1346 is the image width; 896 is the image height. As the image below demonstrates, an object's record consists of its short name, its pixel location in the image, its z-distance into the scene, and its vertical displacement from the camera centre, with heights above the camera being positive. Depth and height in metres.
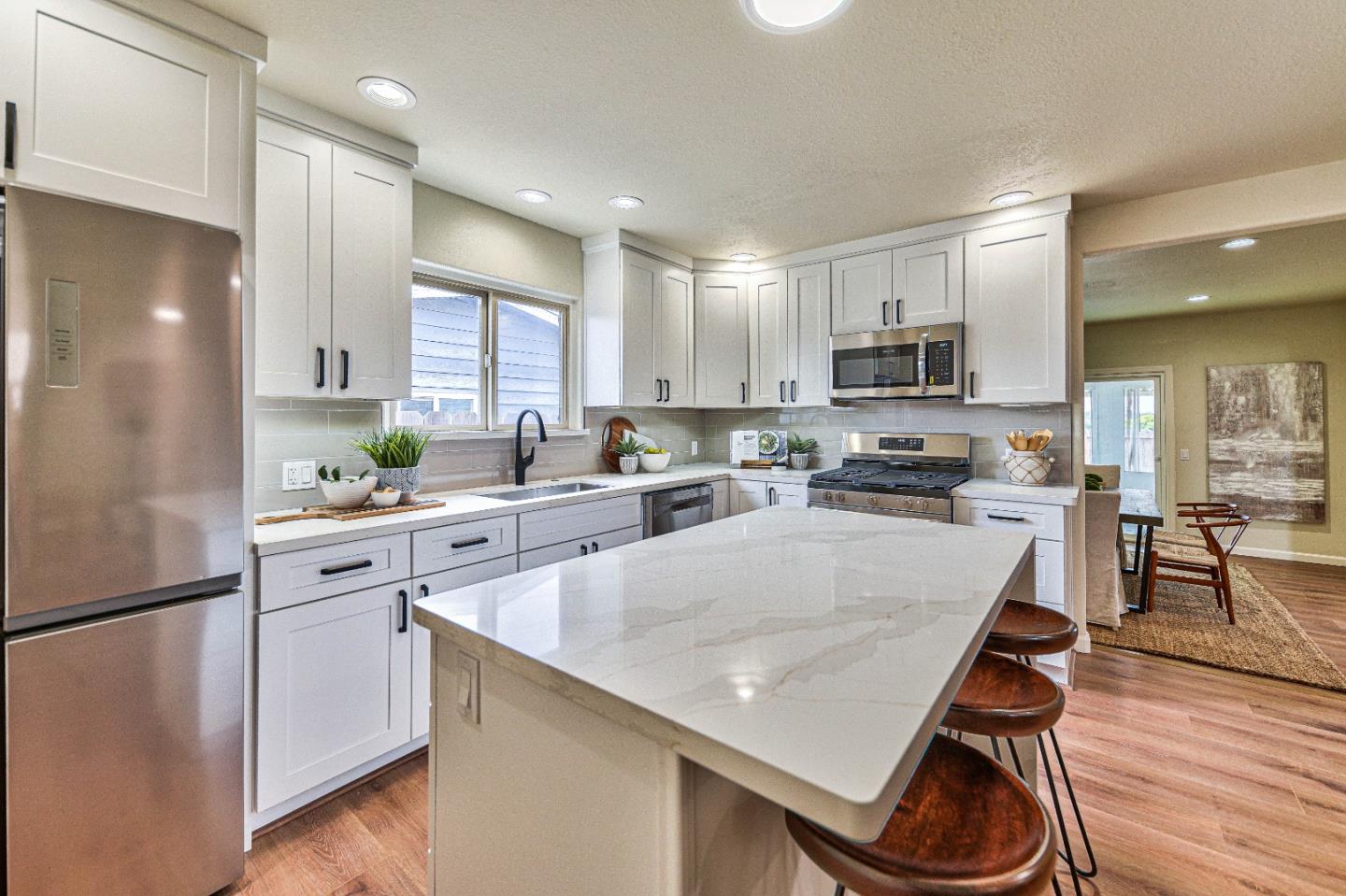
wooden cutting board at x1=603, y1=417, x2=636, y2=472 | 3.73 +0.11
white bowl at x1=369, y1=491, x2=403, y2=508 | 2.24 -0.19
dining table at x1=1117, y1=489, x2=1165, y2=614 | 3.48 -0.39
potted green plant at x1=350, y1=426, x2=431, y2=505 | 2.33 -0.03
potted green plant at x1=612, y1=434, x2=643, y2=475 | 3.64 -0.02
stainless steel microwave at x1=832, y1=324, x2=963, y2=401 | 3.24 +0.52
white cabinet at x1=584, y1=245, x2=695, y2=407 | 3.43 +0.75
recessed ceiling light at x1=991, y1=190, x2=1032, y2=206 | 2.88 +1.30
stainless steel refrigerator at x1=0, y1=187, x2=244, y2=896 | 1.28 -0.25
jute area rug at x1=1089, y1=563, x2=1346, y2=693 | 2.92 -1.07
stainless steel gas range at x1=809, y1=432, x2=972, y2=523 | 3.11 -0.14
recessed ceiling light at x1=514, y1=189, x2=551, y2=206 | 2.84 +1.28
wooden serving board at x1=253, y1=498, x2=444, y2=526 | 2.03 -0.23
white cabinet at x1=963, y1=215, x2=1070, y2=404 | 2.94 +0.74
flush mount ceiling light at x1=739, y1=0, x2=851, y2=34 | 1.55 +1.22
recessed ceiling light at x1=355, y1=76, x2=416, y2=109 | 1.92 +1.23
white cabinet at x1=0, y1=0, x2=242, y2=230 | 1.34 +0.87
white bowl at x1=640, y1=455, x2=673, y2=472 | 3.74 -0.07
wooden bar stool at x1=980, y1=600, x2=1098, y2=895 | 1.42 -0.47
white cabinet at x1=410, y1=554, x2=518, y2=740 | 2.12 -0.75
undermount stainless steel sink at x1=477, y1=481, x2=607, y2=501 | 2.81 -0.21
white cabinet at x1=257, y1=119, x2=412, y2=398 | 1.98 +0.68
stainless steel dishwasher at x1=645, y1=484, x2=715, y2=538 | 3.16 -0.34
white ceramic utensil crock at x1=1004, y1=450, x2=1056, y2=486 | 3.04 -0.08
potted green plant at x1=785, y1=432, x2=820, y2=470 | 4.07 +0.00
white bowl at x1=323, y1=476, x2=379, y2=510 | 2.12 -0.16
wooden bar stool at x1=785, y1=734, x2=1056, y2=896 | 0.75 -0.56
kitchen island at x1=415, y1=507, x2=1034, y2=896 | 0.64 -0.32
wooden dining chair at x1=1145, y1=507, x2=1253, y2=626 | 3.59 -0.74
